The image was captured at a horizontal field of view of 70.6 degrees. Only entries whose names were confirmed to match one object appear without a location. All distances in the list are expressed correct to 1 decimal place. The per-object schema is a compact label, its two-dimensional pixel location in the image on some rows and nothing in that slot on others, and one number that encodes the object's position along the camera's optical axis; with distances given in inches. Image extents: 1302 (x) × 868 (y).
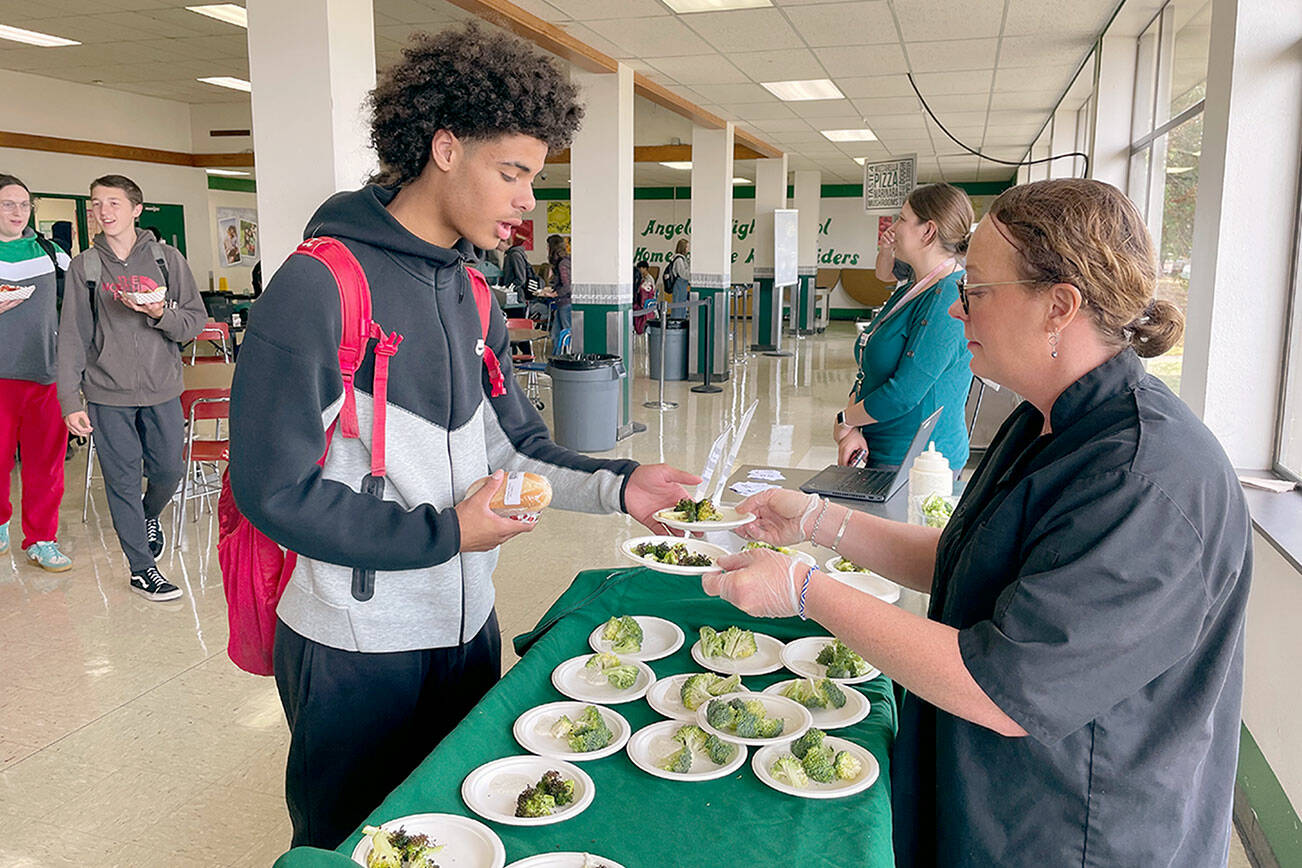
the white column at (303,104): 158.7
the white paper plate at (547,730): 52.9
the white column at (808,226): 698.8
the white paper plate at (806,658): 65.1
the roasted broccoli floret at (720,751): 52.7
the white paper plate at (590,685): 59.6
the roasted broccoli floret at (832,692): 60.2
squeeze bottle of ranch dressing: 91.1
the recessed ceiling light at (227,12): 272.2
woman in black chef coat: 41.3
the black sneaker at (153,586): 162.2
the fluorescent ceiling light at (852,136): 487.5
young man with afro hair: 51.5
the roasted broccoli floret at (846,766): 51.8
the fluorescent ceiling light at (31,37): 318.3
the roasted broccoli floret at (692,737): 54.3
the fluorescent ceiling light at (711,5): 238.4
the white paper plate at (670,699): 58.2
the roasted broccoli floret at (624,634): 67.2
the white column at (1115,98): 253.6
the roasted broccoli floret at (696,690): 59.1
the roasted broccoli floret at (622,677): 61.3
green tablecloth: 45.3
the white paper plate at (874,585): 79.8
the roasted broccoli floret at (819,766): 51.1
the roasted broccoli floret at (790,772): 51.1
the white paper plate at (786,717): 54.8
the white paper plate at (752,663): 65.5
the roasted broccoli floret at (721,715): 55.6
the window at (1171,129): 186.7
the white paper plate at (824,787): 50.0
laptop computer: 103.0
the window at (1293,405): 121.3
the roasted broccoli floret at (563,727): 54.9
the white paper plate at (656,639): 67.6
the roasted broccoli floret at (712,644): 66.6
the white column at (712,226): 446.6
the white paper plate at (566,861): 43.3
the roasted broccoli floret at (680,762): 51.7
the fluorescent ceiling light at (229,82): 402.6
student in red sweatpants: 169.0
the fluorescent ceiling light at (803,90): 350.3
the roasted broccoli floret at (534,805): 46.8
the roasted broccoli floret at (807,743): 53.1
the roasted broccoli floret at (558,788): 48.4
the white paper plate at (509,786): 46.9
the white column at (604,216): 302.4
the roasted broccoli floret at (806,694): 60.0
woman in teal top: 120.3
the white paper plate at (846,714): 58.0
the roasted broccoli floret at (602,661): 63.7
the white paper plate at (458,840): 43.5
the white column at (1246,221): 120.0
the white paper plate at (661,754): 51.3
